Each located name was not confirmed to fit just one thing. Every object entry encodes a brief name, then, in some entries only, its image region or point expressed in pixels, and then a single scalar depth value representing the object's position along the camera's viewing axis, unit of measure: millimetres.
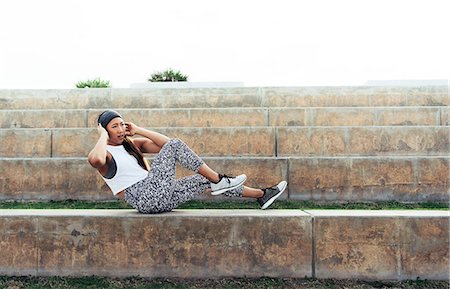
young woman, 3859
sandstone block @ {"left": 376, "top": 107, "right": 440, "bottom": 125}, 6875
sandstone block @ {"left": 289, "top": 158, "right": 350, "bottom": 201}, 5043
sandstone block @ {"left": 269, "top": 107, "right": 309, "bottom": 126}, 6988
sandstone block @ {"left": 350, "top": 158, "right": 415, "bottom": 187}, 5023
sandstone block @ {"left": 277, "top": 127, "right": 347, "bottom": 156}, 5777
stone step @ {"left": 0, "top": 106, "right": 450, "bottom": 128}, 6891
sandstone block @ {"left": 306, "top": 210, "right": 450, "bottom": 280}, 3512
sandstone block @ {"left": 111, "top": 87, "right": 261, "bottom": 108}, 8523
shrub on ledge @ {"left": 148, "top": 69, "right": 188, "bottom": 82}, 16766
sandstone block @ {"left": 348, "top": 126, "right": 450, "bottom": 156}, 5715
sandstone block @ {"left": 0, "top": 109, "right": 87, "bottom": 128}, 7137
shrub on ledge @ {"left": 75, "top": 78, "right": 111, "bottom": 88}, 14118
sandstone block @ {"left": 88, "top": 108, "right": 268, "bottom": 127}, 6996
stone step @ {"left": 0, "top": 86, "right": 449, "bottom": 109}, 8414
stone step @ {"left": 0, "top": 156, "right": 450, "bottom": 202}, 5020
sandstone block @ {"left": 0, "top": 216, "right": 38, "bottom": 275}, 3652
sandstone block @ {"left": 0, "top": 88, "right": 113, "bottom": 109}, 8539
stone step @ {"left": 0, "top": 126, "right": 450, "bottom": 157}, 5730
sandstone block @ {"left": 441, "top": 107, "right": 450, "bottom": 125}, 6743
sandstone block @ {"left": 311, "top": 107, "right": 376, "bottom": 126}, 6879
